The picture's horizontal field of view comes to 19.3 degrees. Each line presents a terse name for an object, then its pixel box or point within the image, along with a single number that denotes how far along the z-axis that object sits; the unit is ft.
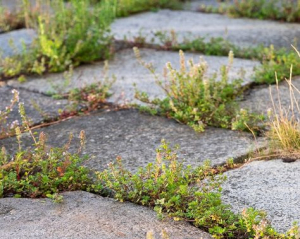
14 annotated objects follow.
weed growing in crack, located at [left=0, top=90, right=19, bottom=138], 12.96
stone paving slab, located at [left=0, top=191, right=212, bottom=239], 9.52
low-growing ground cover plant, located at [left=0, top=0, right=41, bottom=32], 21.57
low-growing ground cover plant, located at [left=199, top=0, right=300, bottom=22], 23.23
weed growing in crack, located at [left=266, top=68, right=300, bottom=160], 12.20
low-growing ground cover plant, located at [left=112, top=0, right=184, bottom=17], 24.93
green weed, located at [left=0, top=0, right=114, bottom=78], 18.08
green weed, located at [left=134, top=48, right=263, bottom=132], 13.90
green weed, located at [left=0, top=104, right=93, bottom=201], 11.07
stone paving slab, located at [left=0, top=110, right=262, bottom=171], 12.46
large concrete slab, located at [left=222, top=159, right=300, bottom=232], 10.05
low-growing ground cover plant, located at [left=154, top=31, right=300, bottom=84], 16.60
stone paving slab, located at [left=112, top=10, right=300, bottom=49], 20.98
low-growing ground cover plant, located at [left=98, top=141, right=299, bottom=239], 9.38
